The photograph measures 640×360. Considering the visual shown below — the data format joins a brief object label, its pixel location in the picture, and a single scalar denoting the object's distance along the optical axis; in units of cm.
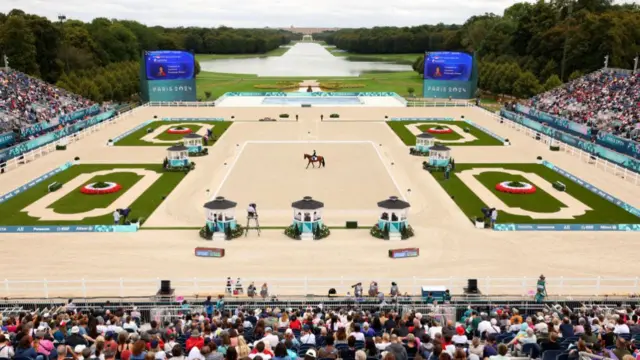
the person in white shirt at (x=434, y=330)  1536
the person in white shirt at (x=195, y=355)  1247
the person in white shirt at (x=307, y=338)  1474
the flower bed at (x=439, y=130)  6850
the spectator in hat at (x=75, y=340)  1393
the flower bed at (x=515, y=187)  4122
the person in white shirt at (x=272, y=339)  1391
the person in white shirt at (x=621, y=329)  1561
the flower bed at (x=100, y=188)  4119
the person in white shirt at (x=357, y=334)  1442
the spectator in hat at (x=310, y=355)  1173
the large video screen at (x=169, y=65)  9088
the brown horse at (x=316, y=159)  4878
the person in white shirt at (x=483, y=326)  1630
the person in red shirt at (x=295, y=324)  1650
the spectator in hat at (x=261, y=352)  1232
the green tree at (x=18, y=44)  9675
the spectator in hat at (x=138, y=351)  1249
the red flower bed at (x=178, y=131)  6769
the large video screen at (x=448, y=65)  9519
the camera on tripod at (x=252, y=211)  3294
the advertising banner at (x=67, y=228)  3262
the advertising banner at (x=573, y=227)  3281
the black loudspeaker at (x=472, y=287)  2409
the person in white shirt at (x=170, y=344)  1387
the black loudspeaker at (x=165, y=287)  2384
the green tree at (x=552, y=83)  9475
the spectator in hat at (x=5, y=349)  1277
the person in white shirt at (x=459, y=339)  1418
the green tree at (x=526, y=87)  10081
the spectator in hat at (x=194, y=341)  1377
